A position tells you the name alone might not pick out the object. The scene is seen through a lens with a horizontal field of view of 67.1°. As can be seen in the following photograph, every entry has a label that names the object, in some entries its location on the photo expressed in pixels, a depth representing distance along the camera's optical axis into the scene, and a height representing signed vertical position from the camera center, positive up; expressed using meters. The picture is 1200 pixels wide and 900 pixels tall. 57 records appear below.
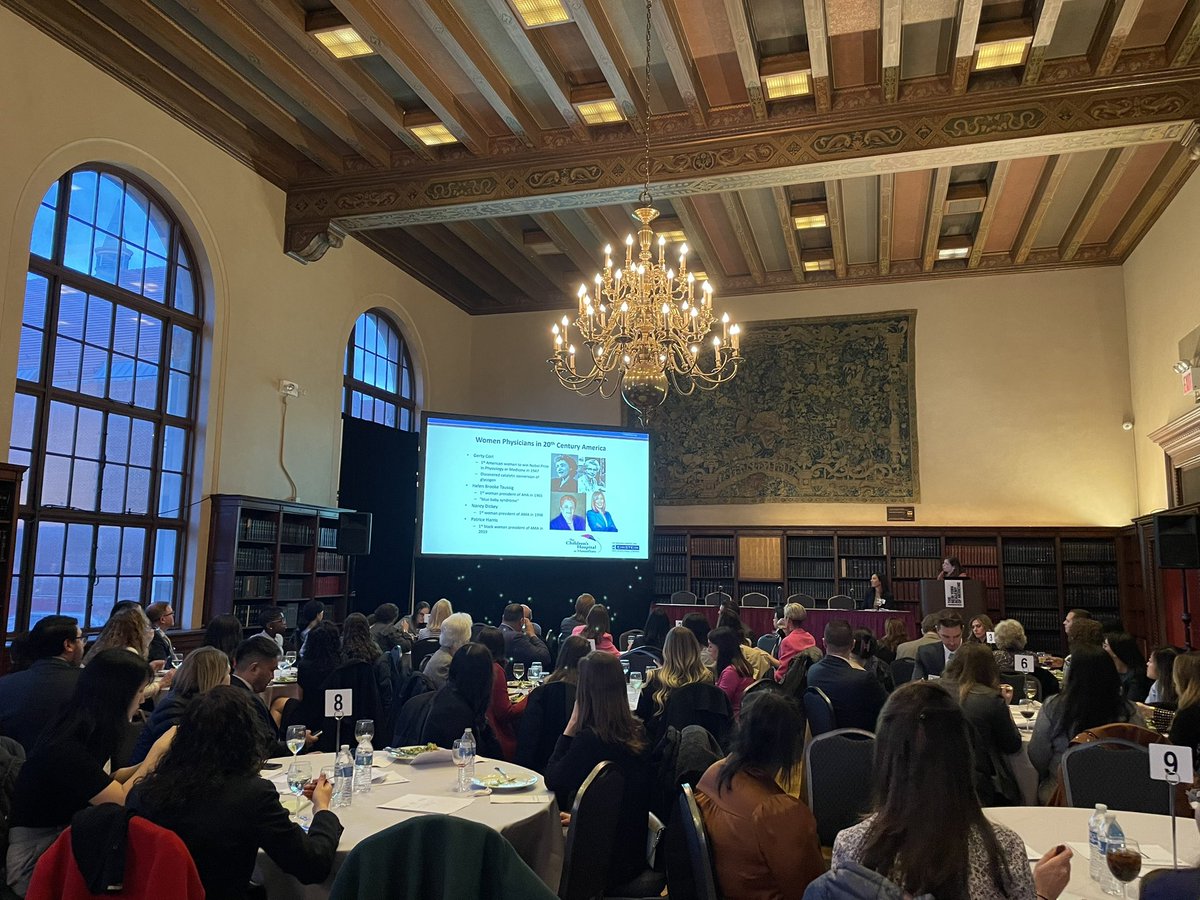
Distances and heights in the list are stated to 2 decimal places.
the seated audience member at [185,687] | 3.44 -0.50
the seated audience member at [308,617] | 8.09 -0.51
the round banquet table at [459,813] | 2.70 -0.82
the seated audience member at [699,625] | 6.76 -0.43
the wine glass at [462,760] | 3.23 -0.72
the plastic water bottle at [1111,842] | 2.21 -0.65
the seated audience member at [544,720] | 4.09 -0.71
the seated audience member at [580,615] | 8.16 -0.45
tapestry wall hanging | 12.14 +2.02
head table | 10.64 -0.56
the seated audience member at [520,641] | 6.60 -0.57
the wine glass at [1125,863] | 2.08 -0.65
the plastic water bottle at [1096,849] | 2.36 -0.71
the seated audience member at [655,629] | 7.50 -0.51
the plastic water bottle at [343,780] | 3.03 -0.74
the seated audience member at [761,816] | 2.44 -0.67
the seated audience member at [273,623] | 7.27 -0.51
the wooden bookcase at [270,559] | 8.23 +0.00
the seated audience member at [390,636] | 6.68 -0.56
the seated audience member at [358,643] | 4.81 -0.43
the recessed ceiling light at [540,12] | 6.62 +4.06
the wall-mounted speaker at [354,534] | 10.09 +0.29
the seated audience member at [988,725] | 3.68 -0.62
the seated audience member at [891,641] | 7.19 -0.55
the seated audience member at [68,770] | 2.50 -0.60
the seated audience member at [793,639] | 6.79 -0.52
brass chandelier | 6.89 +1.94
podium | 10.84 -0.28
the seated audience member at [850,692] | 4.80 -0.64
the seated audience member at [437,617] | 6.96 -0.43
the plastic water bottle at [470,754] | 3.28 -0.71
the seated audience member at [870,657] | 5.89 -0.60
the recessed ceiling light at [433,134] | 8.49 +4.07
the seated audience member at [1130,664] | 5.44 -0.53
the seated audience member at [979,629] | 7.75 -0.46
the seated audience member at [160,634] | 6.21 -0.54
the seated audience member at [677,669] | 4.51 -0.50
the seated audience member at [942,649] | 5.98 -0.50
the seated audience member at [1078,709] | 3.76 -0.55
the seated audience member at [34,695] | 3.48 -0.55
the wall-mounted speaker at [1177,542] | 8.36 +0.35
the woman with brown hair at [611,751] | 3.12 -0.66
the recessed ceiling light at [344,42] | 6.96 +4.04
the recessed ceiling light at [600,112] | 7.99 +4.06
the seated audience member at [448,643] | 5.08 -0.45
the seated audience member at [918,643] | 6.64 -0.51
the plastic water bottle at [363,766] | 3.21 -0.76
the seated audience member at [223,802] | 2.26 -0.61
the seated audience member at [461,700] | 3.92 -0.59
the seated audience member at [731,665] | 5.42 -0.59
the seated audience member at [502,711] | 4.63 -0.76
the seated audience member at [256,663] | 4.32 -0.50
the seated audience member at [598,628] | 7.11 -0.50
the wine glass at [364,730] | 3.47 -0.65
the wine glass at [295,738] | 3.40 -0.68
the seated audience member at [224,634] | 5.58 -0.47
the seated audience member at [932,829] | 1.68 -0.48
